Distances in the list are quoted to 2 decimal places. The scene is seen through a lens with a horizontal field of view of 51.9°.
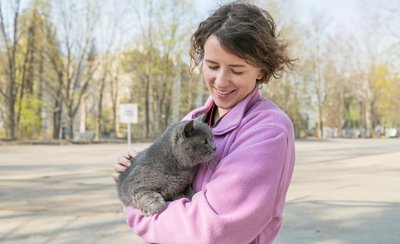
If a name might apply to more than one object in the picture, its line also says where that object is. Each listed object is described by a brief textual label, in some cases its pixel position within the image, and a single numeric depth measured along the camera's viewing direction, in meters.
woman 1.38
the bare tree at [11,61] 32.00
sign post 16.22
